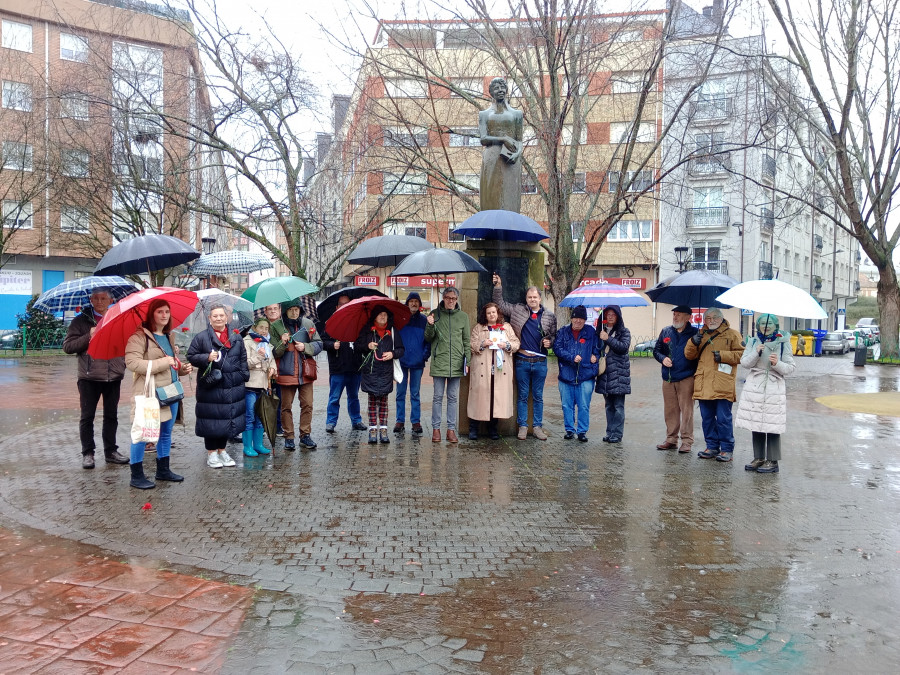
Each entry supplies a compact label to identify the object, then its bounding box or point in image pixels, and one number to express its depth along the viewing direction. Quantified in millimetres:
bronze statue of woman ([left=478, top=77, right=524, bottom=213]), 10188
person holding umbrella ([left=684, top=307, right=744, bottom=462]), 8570
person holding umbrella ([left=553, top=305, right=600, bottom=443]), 9586
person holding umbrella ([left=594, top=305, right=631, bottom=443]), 9547
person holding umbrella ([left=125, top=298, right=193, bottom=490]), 6891
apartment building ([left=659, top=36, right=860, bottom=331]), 18797
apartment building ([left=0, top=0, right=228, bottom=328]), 19750
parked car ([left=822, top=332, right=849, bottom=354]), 38312
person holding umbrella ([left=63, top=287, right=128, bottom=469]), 7785
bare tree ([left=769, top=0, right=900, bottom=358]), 20344
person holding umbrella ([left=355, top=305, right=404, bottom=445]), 8898
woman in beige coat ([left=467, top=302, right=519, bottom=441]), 9141
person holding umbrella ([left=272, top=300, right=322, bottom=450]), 8625
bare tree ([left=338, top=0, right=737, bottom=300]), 16594
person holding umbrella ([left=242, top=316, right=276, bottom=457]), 8273
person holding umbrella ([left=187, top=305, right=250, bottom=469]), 7539
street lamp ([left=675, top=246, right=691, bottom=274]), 30431
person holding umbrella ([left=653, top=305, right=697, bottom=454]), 9133
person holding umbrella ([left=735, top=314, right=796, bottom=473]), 7910
